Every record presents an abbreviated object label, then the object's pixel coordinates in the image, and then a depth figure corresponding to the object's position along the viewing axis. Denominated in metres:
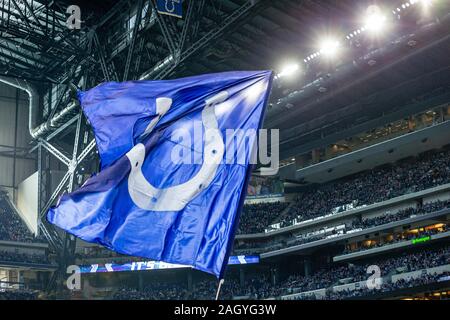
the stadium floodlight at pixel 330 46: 39.28
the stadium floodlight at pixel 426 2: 36.94
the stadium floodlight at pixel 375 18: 36.69
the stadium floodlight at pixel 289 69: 42.53
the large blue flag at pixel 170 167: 10.28
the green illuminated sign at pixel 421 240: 48.04
